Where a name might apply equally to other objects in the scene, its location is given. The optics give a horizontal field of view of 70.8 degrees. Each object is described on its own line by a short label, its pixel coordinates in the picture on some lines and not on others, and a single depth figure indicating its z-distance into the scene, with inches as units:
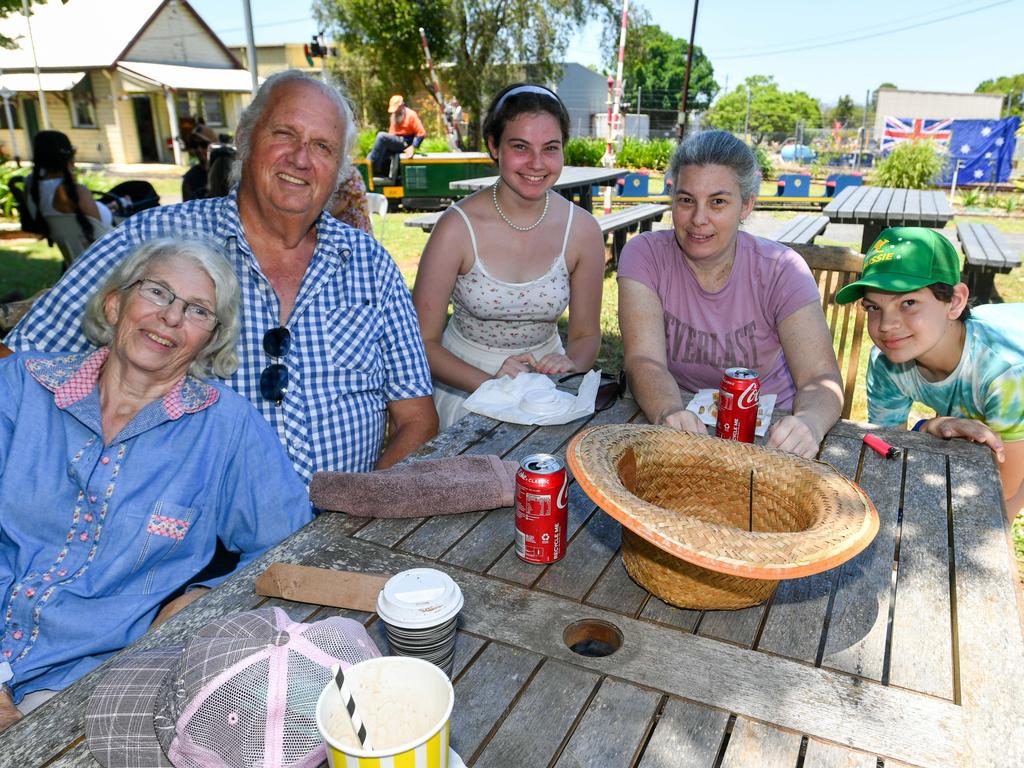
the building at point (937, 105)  1230.3
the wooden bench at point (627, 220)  290.8
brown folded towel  65.6
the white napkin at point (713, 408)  84.8
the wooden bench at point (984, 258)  212.8
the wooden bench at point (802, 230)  217.2
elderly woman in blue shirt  63.6
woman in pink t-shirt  94.3
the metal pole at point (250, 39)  300.6
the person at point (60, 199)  273.1
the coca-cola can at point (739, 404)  73.0
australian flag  687.1
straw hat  44.4
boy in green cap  83.2
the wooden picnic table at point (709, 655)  41.7
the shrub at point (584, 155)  767.7
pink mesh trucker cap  34.4
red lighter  78.2
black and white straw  30.6
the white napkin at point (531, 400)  88.9
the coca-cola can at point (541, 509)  55.0
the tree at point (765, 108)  1925.4
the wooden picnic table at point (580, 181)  325.7
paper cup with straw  32.1
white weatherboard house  1031.0
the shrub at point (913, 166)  583.5
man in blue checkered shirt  85.5
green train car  507.8
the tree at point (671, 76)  2970.0
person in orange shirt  532.4
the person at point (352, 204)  141.5
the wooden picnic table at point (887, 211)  261.1
